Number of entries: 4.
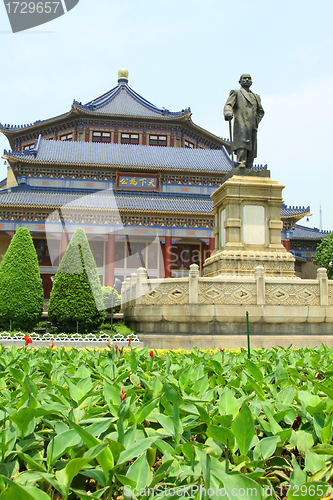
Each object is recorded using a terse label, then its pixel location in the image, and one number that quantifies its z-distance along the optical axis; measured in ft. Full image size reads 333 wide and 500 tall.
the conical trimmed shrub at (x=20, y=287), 45.52
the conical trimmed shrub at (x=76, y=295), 45.09
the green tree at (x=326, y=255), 98.99
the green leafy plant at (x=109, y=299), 61.57
